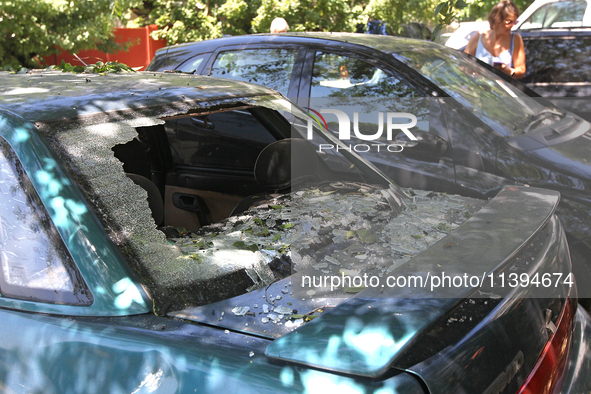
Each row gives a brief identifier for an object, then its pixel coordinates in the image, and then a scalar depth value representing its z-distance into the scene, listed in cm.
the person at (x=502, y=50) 519
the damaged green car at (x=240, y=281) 124
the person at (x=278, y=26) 667
